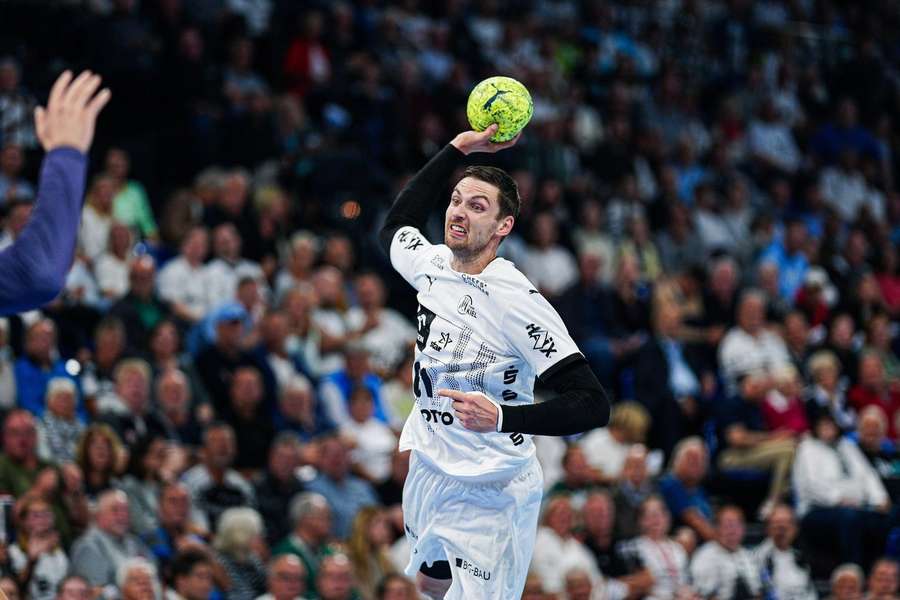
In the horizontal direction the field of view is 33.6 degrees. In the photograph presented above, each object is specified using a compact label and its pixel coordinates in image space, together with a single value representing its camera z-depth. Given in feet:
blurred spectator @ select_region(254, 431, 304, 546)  45.85
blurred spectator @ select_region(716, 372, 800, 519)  53.06
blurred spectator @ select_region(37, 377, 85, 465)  42.75
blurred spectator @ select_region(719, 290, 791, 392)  58.23
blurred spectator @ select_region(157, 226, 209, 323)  50.80
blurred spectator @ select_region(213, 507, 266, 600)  42.88
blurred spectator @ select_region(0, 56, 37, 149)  52.54
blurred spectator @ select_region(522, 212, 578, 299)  61.36
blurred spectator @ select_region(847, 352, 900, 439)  57.93
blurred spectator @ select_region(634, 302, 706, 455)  54.39
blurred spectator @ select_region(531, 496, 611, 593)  45.68
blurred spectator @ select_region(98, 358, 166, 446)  44.09
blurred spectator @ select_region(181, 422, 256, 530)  44.50
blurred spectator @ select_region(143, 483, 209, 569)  41.86
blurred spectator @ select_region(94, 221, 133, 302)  49.44
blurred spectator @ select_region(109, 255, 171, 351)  48.01
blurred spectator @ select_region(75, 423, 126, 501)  41.83
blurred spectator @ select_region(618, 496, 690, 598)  46.78
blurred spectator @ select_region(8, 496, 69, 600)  37.99
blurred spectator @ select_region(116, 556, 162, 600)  38.27
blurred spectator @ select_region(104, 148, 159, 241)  52.13
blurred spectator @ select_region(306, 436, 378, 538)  46.47
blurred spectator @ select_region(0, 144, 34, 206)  50.26
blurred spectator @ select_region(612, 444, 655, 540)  48.75
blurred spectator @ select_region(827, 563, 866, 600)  47.60
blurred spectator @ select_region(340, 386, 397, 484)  49.32
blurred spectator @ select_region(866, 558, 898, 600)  47.67
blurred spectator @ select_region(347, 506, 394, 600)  44.83
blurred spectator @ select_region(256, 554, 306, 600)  40.93
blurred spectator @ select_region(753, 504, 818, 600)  48.06
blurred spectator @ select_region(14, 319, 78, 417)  44.11
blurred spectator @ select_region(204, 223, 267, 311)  51.62
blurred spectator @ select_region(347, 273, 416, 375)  53.47
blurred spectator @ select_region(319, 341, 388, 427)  50.55
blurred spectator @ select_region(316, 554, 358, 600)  41.63
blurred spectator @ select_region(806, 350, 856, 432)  56.49
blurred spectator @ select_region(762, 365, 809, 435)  55.47
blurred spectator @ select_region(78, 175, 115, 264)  50.42
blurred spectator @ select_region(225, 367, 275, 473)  47.78
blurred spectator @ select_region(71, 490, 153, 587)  39.81
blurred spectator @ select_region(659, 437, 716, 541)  50.65
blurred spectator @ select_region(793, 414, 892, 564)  50.98
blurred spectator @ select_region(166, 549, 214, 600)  39.93
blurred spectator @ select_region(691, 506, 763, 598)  47.47
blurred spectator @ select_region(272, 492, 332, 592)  43.83
